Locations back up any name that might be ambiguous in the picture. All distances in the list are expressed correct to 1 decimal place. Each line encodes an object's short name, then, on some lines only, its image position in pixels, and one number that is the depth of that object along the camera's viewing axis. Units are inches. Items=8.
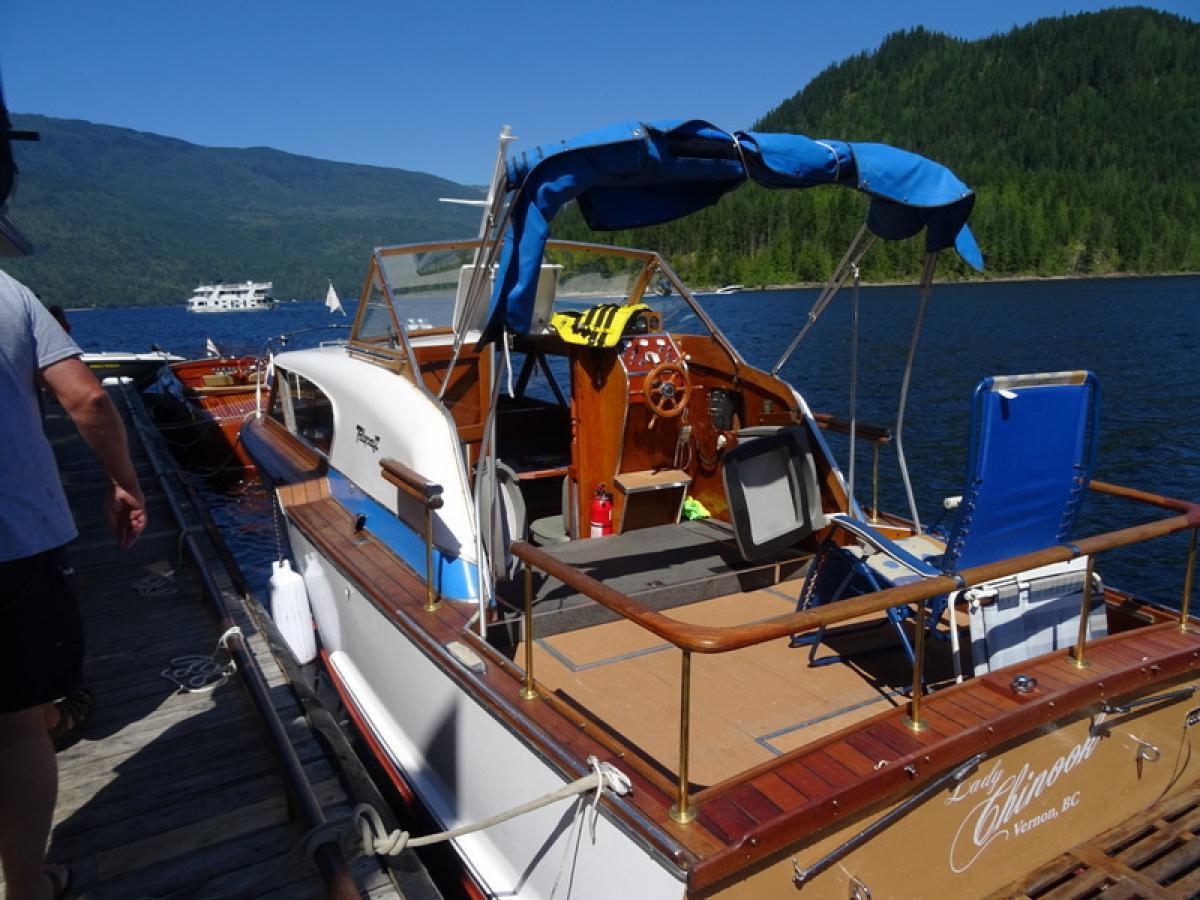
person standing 81.7
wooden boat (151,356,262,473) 614.9
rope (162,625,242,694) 175.6
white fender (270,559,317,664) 226.5
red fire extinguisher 215.6
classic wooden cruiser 104.4
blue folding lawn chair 127.6
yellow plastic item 203.6
